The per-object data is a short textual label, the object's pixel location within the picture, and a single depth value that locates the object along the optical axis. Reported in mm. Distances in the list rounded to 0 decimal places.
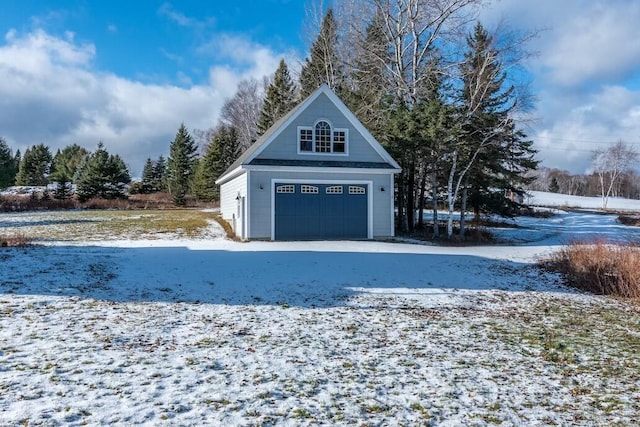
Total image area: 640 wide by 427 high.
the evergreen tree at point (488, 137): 17812
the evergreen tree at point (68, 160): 56631
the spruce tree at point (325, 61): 27859
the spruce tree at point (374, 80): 21250
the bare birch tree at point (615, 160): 55012
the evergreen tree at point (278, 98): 35406
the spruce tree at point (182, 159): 42469
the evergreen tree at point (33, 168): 55031
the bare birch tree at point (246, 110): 38188
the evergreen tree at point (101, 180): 35531
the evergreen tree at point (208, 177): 36906
